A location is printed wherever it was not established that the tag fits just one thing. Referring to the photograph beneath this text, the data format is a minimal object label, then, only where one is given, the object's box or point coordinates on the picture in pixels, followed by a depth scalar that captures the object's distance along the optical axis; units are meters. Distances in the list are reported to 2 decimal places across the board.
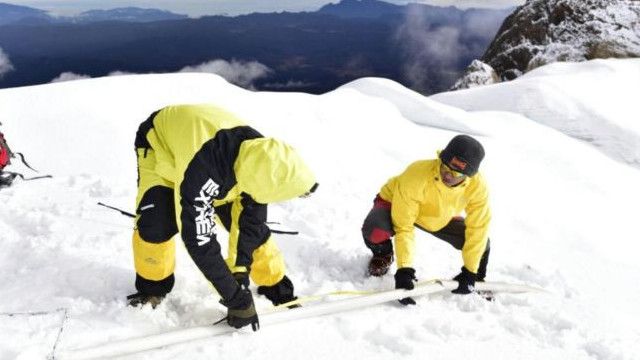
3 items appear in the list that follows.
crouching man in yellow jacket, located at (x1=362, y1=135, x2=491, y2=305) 3.55
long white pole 2.72
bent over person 2.63
